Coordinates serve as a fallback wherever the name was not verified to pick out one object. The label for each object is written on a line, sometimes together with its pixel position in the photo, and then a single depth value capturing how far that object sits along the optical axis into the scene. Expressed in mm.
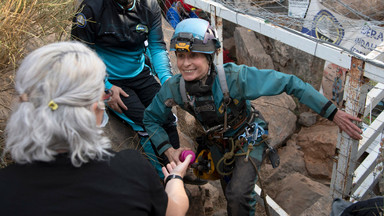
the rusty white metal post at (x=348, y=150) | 2865
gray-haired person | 1513
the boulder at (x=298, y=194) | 4418
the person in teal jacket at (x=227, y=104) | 2959
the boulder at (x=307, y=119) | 6734
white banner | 4469
